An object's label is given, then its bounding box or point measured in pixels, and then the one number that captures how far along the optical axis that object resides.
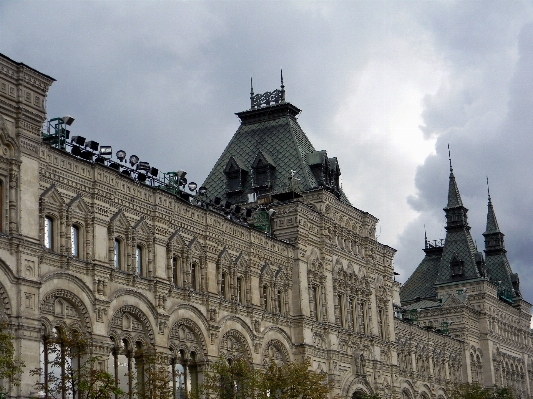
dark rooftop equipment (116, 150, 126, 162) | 56.22
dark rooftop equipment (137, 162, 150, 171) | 57.72
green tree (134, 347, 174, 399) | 48.56
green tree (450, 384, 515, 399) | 95.43
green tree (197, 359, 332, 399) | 57.06
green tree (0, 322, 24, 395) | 38.12
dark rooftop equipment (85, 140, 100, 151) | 53.63
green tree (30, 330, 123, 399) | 43.75
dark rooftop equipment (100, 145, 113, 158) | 54.38
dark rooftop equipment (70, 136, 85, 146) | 52.94
